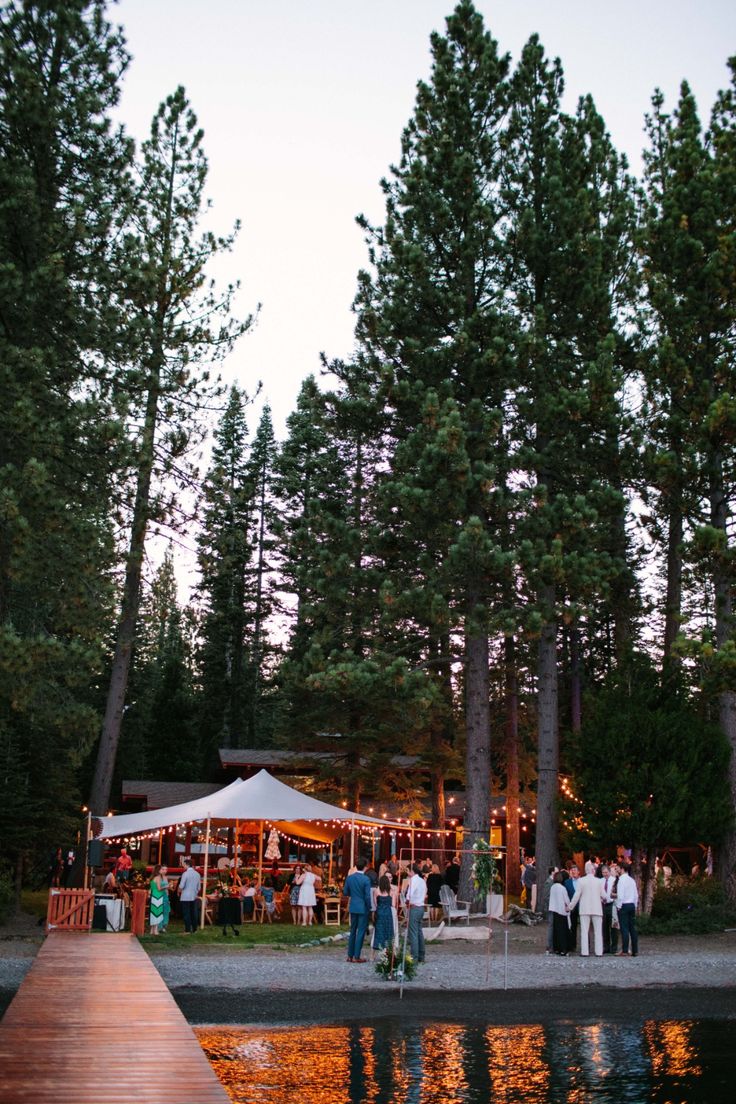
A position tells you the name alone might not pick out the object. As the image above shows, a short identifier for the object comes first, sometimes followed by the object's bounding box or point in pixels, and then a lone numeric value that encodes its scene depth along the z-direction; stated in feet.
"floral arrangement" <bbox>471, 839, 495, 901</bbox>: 52.26
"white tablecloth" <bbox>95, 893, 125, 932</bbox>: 67.38
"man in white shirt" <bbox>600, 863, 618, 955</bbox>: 63.62
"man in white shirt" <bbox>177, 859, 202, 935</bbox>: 70.33
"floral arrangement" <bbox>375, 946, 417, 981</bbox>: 50.21
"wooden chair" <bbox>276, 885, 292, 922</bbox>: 88.17
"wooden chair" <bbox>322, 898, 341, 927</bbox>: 81.87
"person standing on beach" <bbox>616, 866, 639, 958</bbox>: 61.05
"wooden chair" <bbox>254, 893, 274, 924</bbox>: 82.57
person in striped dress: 68.74
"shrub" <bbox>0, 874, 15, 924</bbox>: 72.79
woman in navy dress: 54.77
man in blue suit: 56.49
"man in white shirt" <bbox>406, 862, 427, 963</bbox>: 53.05
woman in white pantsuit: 60.80
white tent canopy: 76.07
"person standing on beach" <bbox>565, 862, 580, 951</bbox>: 63.21
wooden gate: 62.80
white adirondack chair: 74.28
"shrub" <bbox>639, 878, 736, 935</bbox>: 71.46
